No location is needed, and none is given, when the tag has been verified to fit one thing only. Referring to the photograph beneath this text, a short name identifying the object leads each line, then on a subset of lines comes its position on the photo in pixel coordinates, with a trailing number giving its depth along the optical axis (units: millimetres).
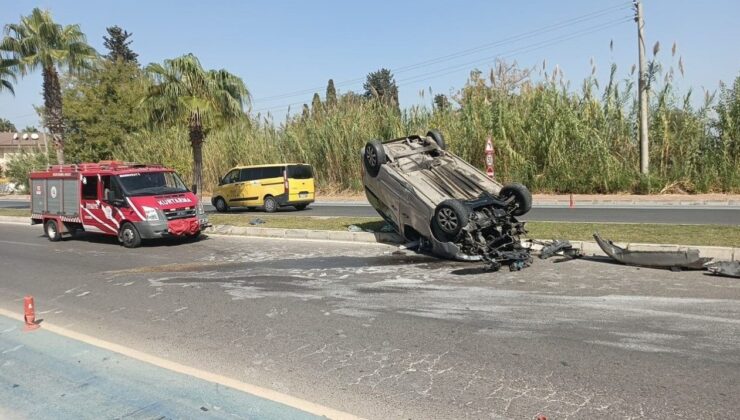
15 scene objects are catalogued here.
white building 86750
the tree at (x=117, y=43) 73562
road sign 19344
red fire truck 12922
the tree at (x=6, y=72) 25312
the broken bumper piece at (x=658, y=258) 7867
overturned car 9133
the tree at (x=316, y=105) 32531
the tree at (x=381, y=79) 94894
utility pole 21891
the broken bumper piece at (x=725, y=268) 7344
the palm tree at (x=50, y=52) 24609
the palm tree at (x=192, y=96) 17828
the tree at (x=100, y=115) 39969
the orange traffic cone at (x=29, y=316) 6160
